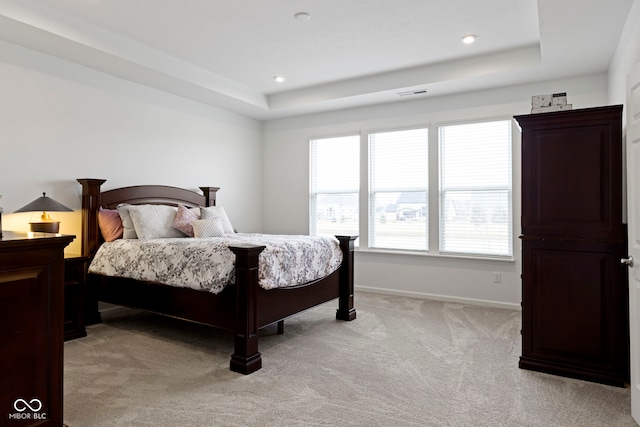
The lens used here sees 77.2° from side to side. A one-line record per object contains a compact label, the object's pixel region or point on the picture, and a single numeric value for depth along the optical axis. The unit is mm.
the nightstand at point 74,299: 3574
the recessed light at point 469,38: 3902
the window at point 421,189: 4898
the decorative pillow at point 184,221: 4426
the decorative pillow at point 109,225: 4141
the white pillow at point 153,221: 4129
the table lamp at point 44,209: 3514
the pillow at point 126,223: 4164
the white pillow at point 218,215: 4748
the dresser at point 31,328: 1678
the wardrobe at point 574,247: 2682
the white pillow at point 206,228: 4328
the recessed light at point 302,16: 3458
